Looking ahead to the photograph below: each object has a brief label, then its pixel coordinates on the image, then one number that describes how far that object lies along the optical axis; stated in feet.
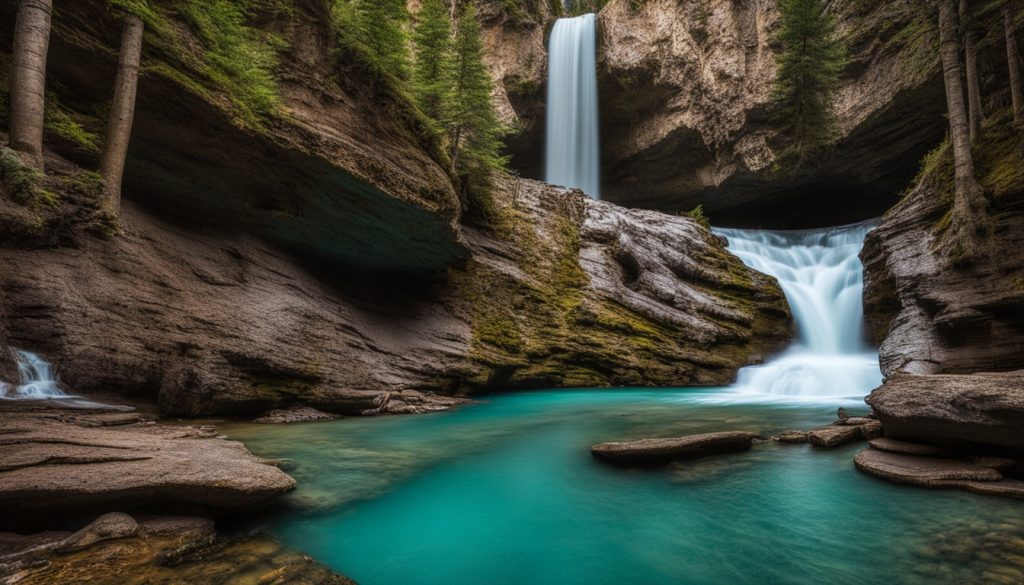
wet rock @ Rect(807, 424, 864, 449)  18.88
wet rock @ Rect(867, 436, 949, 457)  15.64
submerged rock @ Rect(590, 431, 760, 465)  17.58
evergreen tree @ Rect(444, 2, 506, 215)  47.11
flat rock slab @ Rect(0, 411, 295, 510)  9.96
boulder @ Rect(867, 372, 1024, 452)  13.44
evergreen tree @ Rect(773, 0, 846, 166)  57.62
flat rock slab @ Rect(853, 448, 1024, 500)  12.95
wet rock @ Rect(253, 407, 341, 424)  26.00
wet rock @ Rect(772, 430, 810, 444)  20.24
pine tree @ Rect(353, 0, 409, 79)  34.86
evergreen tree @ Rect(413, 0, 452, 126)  45.68
